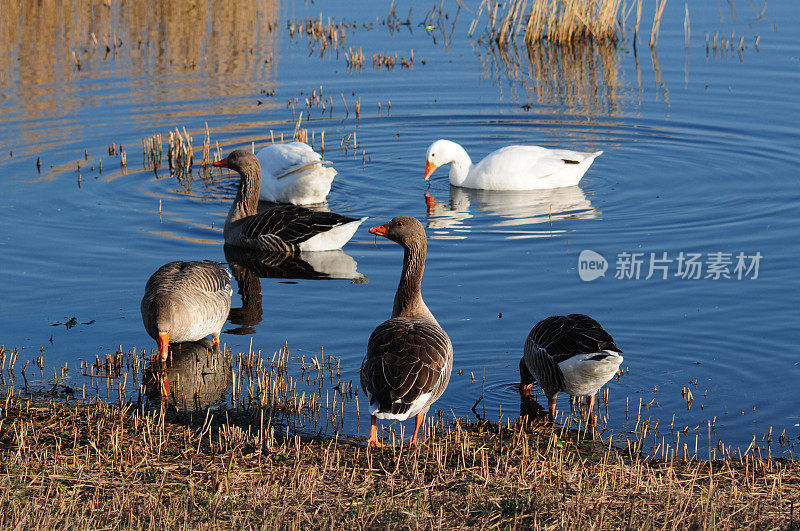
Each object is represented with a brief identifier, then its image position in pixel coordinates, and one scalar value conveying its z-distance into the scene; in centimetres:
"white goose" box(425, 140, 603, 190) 1527
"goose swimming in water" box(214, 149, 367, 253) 1300
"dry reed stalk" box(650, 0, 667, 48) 2412
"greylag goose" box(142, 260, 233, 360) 934
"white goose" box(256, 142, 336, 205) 1483
